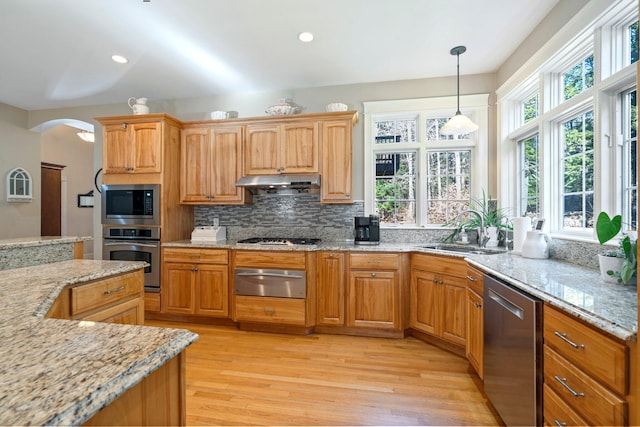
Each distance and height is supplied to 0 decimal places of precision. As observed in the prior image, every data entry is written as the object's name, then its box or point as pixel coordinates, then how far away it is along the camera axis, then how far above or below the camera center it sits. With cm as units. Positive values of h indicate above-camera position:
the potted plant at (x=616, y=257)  134 -21
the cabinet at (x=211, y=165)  341 +59
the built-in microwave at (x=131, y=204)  329 +11
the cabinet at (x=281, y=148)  323 +75
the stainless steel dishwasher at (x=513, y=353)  133 -73
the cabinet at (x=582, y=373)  94 -59
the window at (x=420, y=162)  325 +61
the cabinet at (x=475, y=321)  199 -78
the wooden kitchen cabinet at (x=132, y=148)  332 +77
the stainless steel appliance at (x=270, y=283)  289 -71
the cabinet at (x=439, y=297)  241 -75
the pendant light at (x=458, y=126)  248 +76
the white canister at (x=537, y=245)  213 -23
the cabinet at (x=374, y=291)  279 -76
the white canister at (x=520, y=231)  235 -14
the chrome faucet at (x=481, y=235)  278 -21
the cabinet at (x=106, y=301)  147 -49
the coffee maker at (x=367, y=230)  314 -18
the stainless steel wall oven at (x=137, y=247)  326 -39
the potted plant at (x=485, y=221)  281 -7
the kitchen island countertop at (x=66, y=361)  52 -35
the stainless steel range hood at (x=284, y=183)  312 +34
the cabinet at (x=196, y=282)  309 -75
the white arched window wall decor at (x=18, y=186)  406 +40
